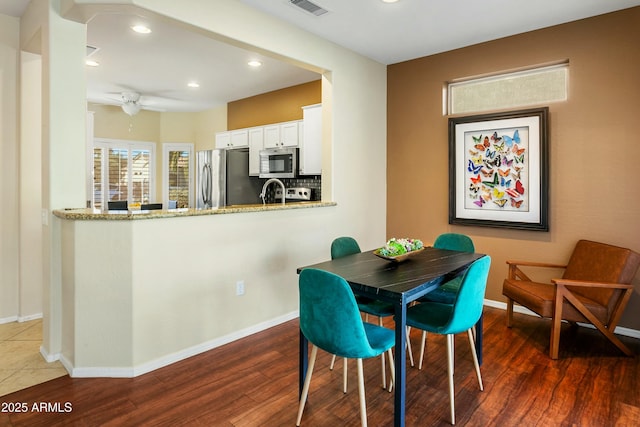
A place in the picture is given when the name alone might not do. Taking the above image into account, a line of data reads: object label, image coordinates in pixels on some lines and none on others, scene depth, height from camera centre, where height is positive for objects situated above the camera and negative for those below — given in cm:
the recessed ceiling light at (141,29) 361 +174
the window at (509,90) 365 +123
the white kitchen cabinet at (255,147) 571 +98
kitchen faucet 538 +26
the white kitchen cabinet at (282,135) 512 +107
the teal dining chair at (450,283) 294 -57
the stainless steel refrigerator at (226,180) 577 +49
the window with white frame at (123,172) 715 +79
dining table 191 -37
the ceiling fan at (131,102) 611 +181
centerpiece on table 255 -26
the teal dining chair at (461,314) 211 -60
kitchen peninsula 256 -51
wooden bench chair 291 -65
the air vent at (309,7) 313 +171
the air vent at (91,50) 418 +179
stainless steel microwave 512 +68
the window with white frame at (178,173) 785 +81
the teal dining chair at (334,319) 182 -52
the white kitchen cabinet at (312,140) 475 +90
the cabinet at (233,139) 599 +119
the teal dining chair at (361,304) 245 -62
